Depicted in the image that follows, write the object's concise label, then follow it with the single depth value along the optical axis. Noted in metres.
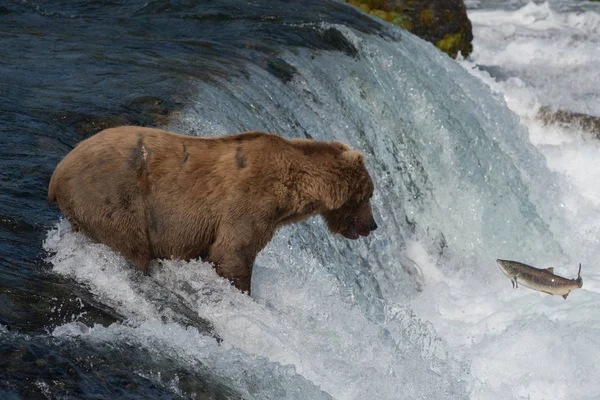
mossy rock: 31.22
